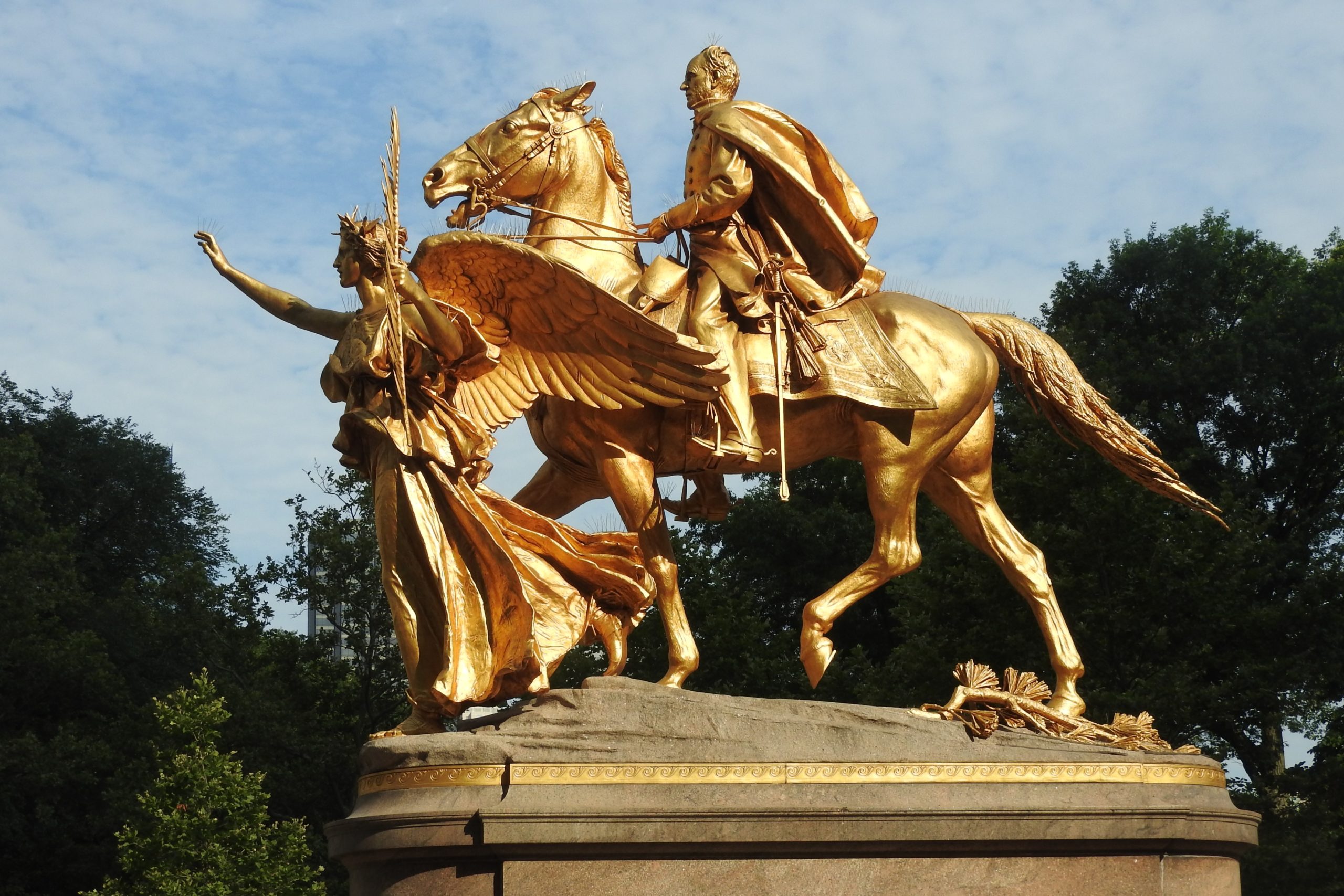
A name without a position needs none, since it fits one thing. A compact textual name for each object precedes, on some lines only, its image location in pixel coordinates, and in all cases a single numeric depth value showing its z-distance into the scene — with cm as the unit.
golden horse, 1020
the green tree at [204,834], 1953
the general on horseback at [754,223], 1026
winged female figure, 971
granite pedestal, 856
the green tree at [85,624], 2655
